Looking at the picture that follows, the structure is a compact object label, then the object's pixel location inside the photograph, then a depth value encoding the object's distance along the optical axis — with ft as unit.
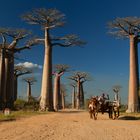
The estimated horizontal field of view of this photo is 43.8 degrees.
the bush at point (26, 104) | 52.45
